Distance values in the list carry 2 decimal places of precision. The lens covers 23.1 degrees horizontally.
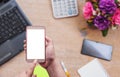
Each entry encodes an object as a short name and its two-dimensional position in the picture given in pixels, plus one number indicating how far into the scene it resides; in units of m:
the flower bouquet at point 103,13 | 1.17
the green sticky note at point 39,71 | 1.19
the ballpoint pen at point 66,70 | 1.20
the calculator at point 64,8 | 1.26
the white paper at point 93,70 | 1.21
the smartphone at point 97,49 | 1.23
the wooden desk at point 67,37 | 1.22
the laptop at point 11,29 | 1.18
